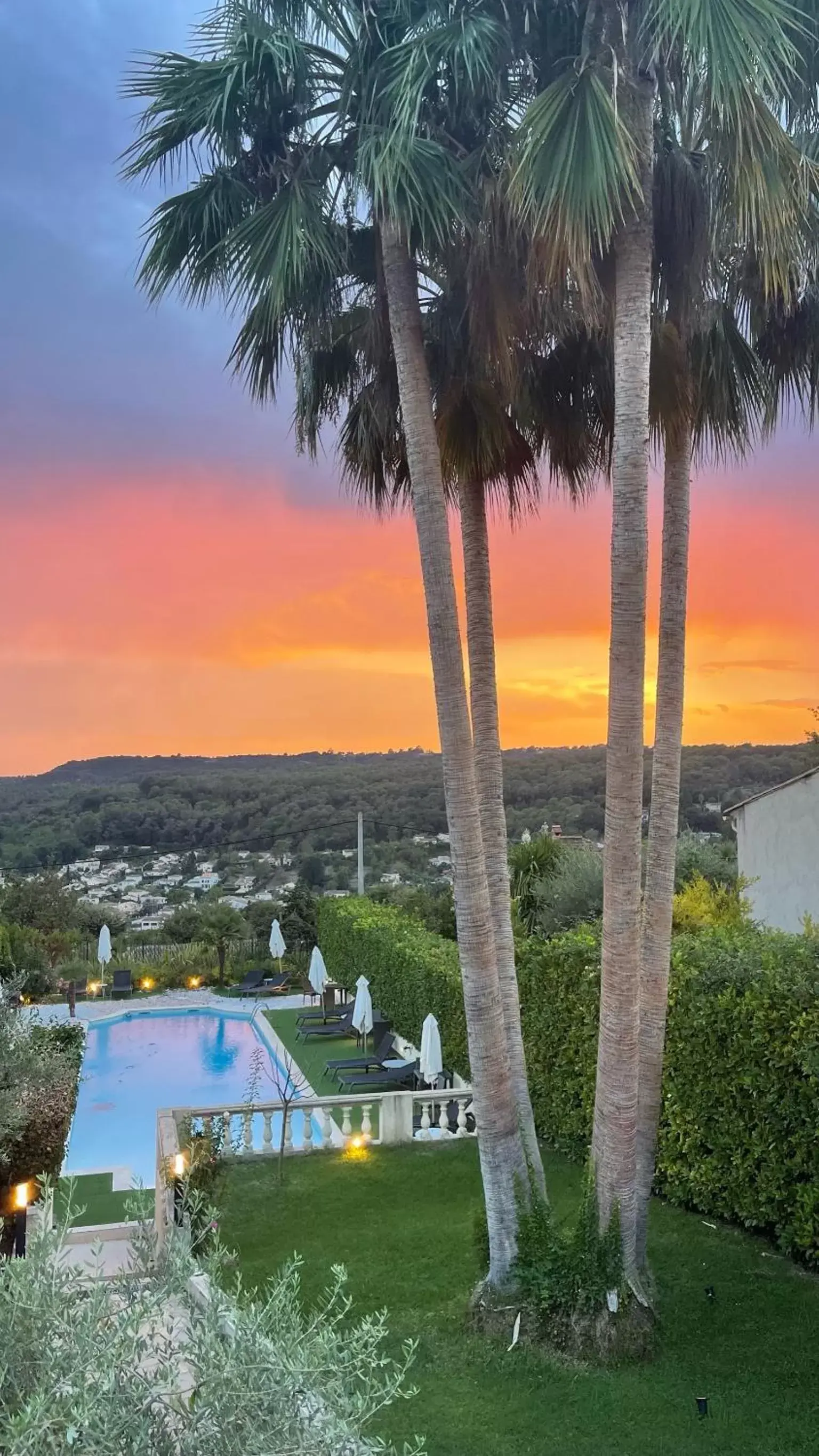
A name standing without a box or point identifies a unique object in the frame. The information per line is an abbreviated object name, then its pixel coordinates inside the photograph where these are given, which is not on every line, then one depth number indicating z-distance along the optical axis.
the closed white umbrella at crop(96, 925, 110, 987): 26.58
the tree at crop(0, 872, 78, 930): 29.75
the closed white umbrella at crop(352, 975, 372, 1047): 17.66
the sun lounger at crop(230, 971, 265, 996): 26.58
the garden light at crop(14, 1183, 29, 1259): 7.53
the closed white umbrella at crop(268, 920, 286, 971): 26.66
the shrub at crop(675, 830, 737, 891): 20.64
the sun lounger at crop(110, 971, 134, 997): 26.84
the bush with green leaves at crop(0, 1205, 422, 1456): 2.52
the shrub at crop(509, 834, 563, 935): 20.38
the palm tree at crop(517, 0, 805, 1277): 5.61
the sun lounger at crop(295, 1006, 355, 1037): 20.75
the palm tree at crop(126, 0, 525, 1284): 6.52
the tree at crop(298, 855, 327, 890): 39.25
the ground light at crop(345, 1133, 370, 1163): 11.99
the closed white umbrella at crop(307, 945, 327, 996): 21.69
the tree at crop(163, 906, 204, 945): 31.34
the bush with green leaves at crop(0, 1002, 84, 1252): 8.45
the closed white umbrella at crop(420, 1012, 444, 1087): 13.70
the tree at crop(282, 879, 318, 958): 29.91
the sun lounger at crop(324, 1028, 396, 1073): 16.45
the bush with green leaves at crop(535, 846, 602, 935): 18.27
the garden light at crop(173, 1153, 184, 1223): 8.99
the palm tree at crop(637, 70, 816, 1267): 6.84
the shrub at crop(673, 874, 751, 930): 14.58
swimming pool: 16.66
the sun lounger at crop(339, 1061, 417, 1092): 16.02
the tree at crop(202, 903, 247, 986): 30.34
